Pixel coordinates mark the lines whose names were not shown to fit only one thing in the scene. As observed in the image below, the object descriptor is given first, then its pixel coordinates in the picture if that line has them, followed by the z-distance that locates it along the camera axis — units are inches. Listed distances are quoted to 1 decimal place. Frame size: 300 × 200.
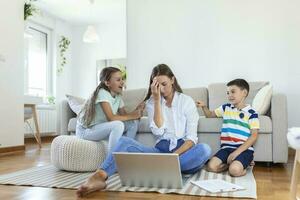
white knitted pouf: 88.6
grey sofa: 101.4
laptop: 64.1
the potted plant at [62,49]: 252.1
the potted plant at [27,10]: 164.4
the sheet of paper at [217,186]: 66.3
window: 225.5
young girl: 88.0
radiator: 215.5
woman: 76.2
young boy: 87.7
